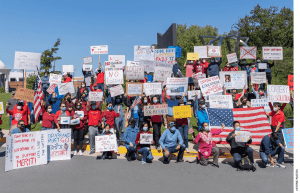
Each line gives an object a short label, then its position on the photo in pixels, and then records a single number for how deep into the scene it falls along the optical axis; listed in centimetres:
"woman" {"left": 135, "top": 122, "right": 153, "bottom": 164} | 869
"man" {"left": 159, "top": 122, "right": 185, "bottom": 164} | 878
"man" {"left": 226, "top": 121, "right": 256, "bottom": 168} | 811
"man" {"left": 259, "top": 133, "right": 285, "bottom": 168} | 823
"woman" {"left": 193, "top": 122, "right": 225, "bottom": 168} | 849
